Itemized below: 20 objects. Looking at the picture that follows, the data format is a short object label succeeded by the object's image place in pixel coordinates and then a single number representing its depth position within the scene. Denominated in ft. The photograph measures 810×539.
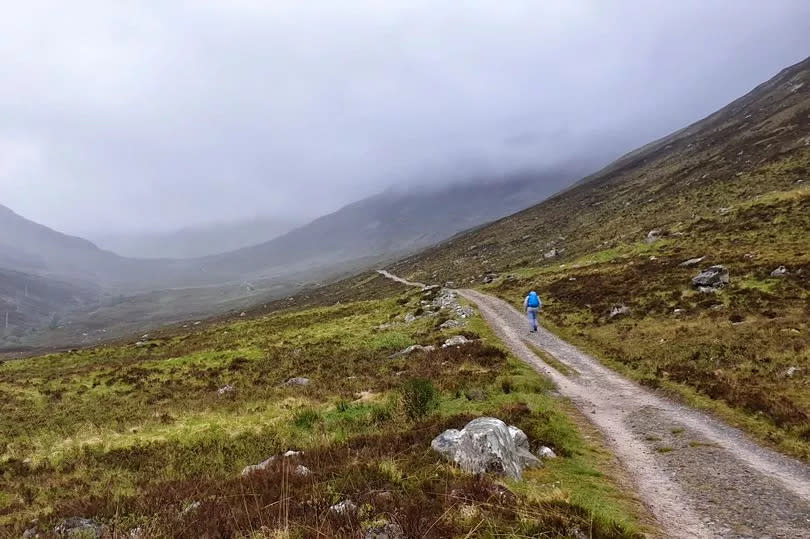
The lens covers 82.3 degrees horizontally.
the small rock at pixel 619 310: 103.65
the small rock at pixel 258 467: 36.70
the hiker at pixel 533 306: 106.72
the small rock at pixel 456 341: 95.89
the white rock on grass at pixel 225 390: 90.22
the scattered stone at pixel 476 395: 57.72
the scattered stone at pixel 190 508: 26.71
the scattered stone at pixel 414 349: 97.49
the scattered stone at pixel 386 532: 21.59
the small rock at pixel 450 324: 119.37
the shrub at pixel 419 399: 51.52
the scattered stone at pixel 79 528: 25.79
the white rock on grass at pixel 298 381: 89.01
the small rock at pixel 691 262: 129.50
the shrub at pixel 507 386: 60.44
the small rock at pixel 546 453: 38.17
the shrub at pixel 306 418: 57.82
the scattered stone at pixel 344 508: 23.85
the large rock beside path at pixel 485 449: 31.96
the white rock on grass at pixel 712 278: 103.55
